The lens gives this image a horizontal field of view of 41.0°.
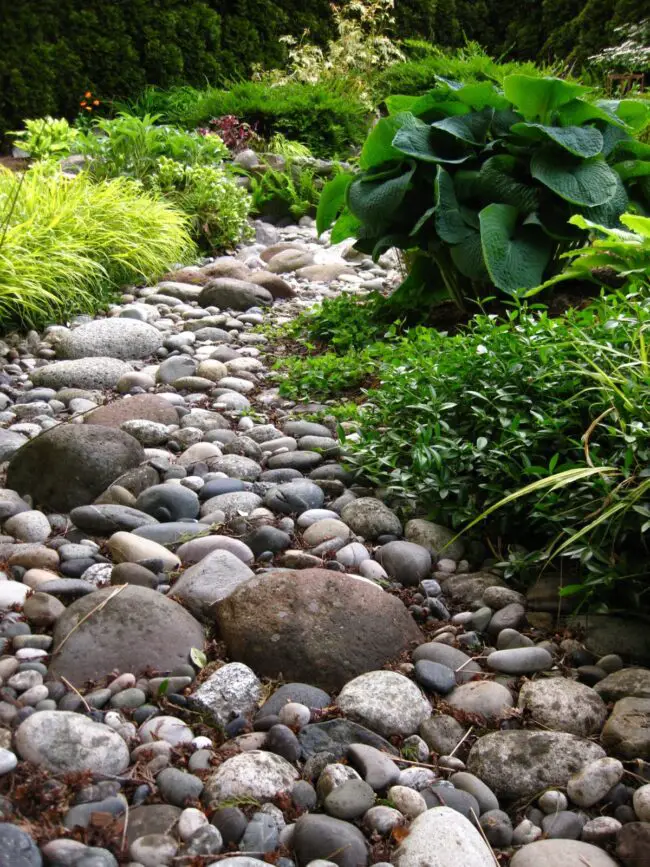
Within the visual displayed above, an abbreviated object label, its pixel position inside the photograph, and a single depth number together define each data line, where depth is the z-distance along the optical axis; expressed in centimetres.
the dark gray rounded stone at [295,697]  179
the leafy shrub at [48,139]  754
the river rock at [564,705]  178
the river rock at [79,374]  388
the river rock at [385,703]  177
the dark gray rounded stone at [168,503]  263
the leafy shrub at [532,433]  211
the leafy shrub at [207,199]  642
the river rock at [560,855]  143
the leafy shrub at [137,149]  680
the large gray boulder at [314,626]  193
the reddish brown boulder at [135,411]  328
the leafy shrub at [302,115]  870
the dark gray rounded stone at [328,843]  141
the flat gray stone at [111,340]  429
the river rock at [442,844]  139
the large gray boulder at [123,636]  185
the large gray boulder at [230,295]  517
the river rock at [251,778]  152
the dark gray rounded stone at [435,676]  191
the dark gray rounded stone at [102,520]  251
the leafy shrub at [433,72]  846
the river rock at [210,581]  214
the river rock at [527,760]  163
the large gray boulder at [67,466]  272
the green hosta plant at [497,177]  360
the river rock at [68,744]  155
